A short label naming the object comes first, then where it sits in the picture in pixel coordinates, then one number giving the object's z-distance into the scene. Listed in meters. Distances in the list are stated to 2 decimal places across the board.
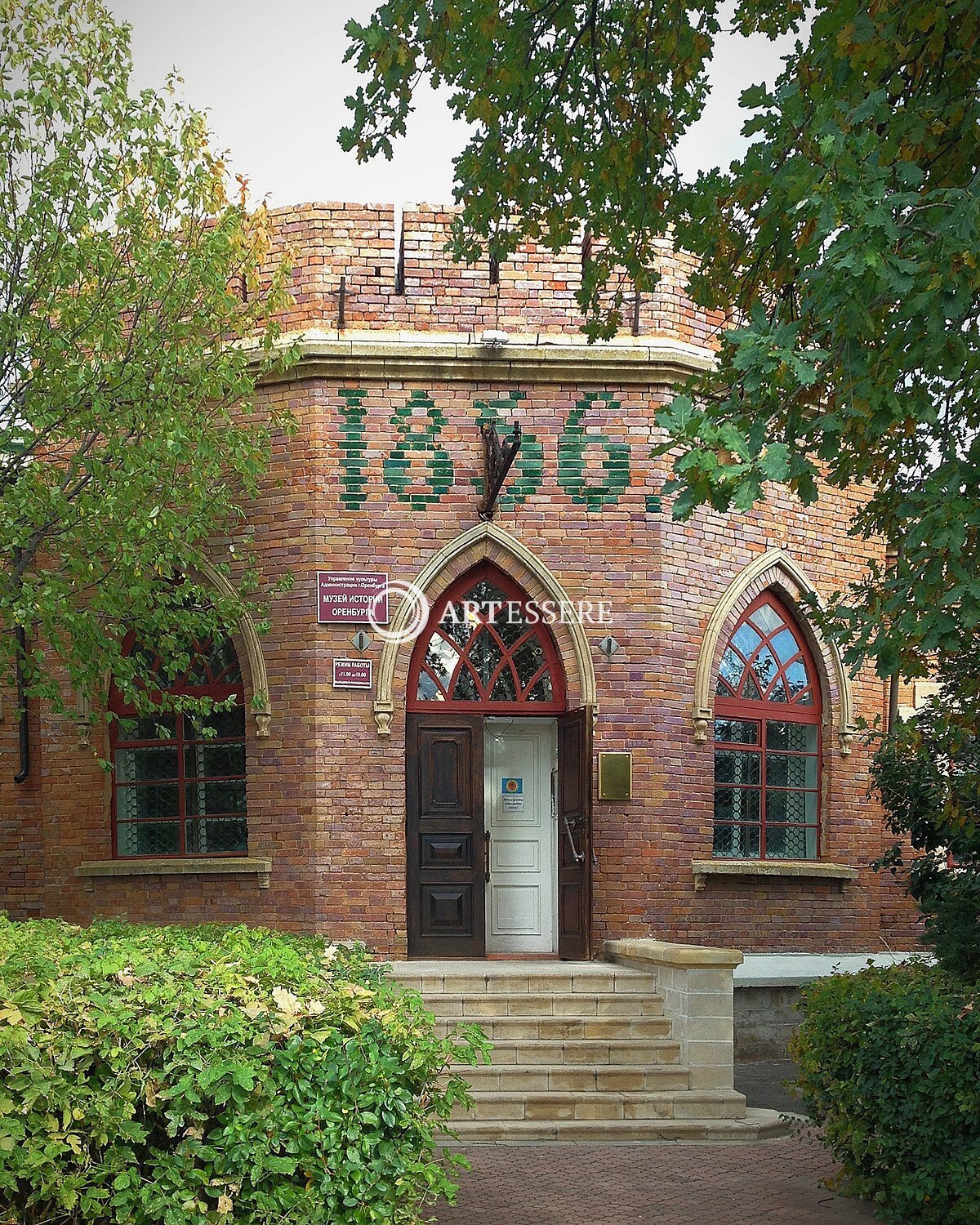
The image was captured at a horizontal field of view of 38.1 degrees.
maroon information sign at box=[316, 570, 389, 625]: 12.73
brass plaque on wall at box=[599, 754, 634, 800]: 12.70
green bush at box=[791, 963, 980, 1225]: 6.72
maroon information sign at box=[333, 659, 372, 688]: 12.66
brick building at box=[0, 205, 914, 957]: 12.66
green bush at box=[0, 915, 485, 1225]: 4.80
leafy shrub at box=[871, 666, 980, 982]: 8.33
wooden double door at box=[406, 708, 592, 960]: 12.80
